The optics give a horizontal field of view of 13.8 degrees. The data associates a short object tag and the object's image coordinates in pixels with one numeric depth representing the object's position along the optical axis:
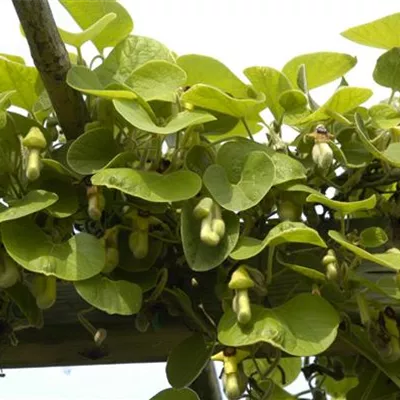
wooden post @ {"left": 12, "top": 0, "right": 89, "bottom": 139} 1.61
